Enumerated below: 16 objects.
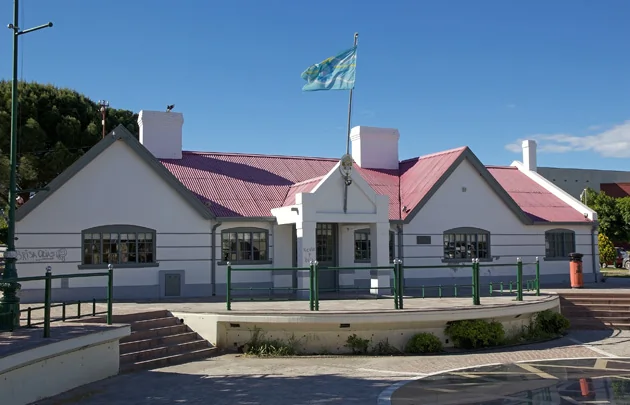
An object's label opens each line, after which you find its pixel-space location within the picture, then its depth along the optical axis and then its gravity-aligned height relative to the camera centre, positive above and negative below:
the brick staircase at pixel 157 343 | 13.52 -2.11
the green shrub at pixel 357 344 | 15.23 -2.28
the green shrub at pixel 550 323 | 17.81 -2.12
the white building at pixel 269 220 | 19.47 +1.07
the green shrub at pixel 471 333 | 15.88 -2.13
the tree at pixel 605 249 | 40.72 -0.04
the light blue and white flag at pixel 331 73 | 20.30 +5.72
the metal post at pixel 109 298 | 12.93 -0.95
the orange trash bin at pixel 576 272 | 23.52 -0.87
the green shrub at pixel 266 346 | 14.91 -2.28
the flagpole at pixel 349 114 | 19.86 +4.28
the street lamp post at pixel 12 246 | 11.73 +0.13
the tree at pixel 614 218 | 49.88 +2.40
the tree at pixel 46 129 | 29.66 +6.10
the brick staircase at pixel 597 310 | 19.48 -1.94
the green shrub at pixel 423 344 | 15.40 -2.31
